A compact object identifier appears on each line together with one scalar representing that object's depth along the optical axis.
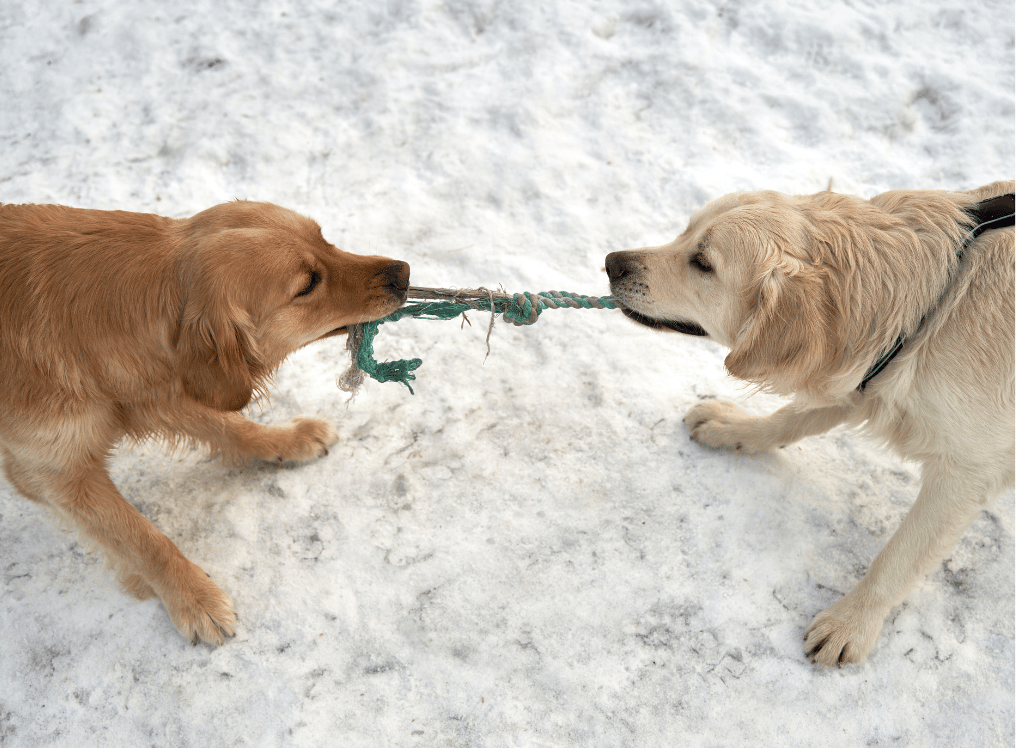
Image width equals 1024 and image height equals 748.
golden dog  2.16
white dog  2.16
